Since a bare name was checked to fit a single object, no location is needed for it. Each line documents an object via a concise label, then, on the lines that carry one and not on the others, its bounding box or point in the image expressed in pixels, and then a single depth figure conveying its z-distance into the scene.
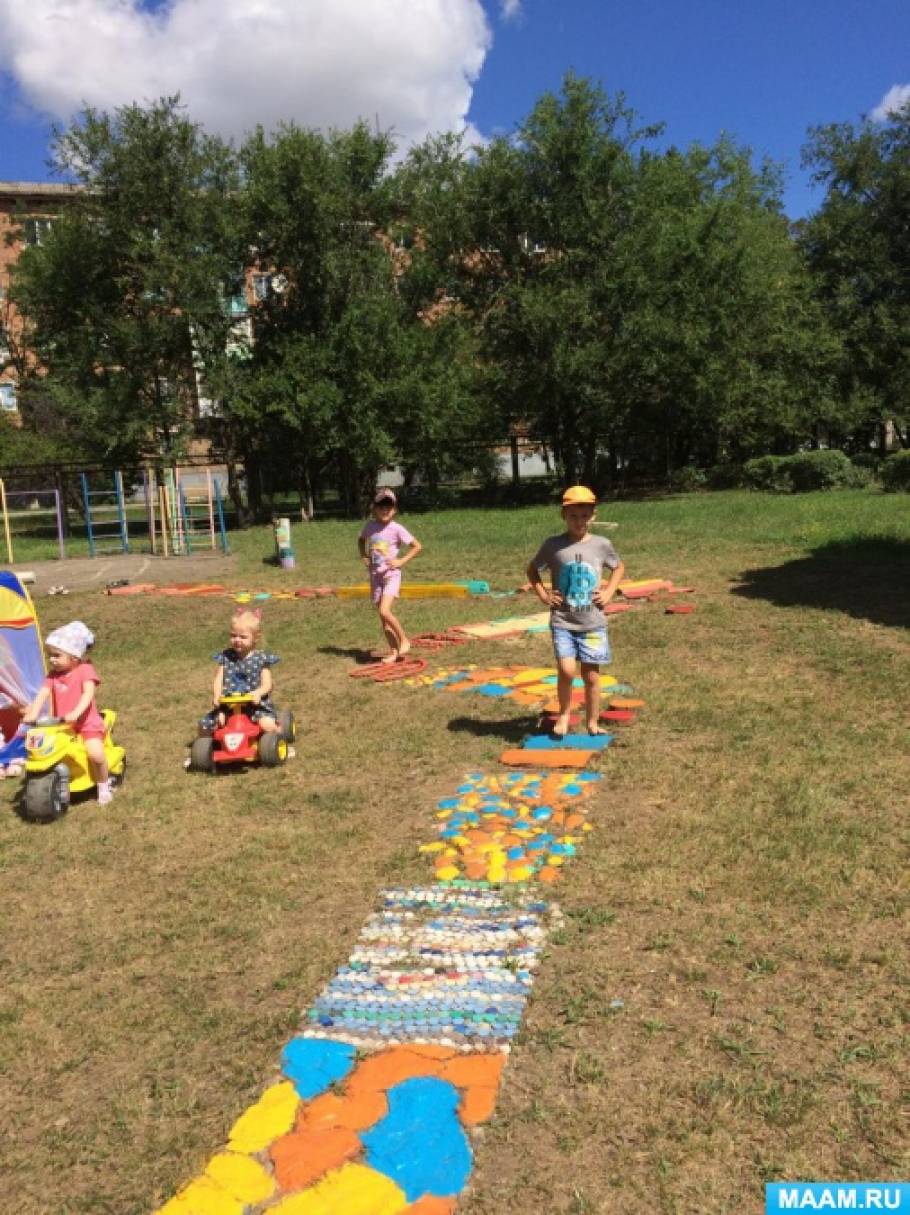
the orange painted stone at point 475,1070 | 2.88
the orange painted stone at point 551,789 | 5.09
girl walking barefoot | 8.47
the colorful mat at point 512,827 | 4.32
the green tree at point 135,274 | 23.09
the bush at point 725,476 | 29.58
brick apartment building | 26.56
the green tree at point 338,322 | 24.05
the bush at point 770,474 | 25.89
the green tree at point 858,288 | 28.55
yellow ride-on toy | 5.09
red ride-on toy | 5.76
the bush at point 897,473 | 21.94
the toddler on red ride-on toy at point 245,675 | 5.95
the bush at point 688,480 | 29.83
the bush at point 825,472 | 24.75
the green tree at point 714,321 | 25.34
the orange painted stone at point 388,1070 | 2.90
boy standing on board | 5.67
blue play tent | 6.26
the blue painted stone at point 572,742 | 5.77
